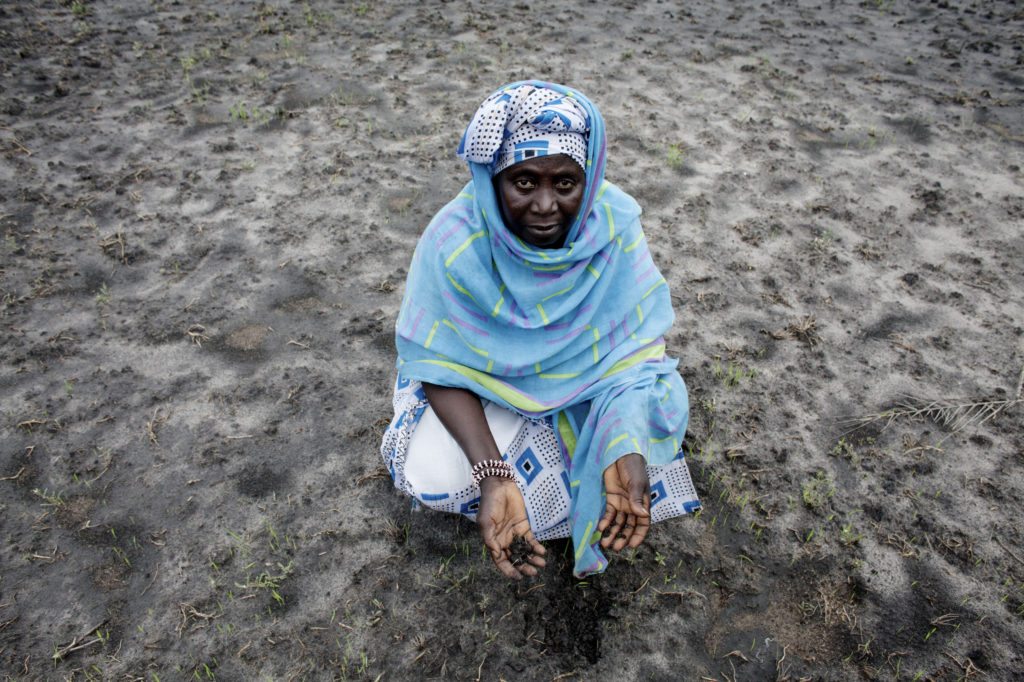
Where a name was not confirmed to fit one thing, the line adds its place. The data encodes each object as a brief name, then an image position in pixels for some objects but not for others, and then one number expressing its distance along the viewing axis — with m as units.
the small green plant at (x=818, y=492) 2.57
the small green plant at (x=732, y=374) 3.06
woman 1.92
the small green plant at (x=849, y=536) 2.46
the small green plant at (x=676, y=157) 4.57
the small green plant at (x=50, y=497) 2.48
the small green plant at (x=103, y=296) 3.38
